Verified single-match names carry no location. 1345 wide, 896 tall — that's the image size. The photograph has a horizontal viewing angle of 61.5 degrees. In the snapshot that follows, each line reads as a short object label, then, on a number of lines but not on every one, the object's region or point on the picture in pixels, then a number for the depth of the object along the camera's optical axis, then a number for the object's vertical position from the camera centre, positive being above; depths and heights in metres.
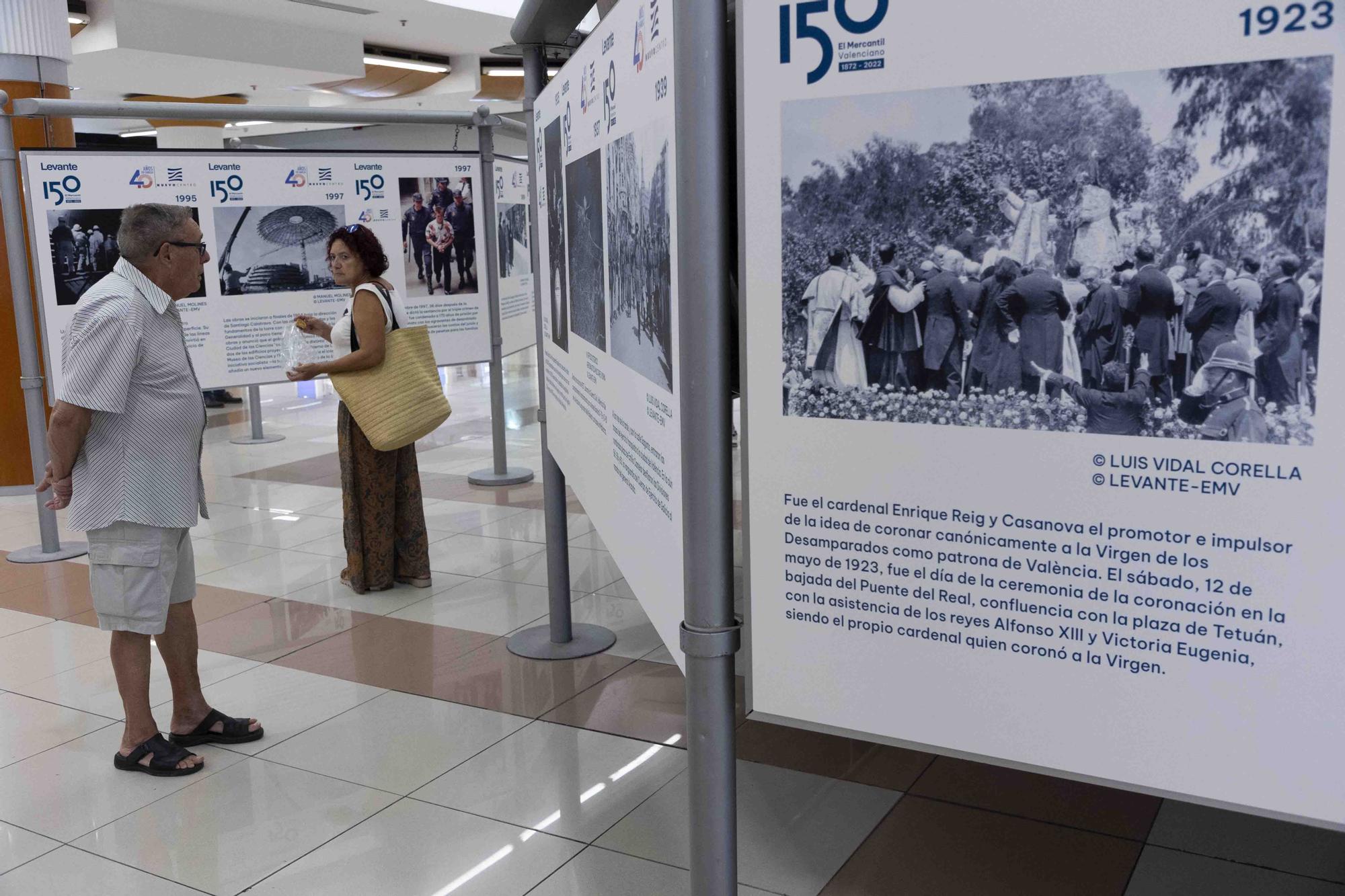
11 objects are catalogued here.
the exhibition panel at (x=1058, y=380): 1.13 -0.13
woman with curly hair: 4.82 -0.78
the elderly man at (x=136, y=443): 3.12 -0.41
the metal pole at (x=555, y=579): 4.20 -1.11
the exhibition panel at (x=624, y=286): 1.76 -0.01
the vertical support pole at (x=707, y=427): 1.49 -0.21
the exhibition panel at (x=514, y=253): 7.38 +0.22
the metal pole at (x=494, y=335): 6.89 -0.31
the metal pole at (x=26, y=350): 5.75 -0.24
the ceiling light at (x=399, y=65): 13.48 +2.73
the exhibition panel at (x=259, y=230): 5.82 +0.35
